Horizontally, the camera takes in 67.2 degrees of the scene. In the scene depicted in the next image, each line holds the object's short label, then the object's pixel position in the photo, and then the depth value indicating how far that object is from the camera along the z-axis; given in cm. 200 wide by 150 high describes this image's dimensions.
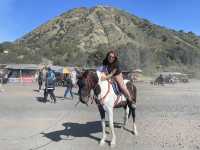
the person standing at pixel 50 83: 783
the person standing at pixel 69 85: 905
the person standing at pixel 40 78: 1148
